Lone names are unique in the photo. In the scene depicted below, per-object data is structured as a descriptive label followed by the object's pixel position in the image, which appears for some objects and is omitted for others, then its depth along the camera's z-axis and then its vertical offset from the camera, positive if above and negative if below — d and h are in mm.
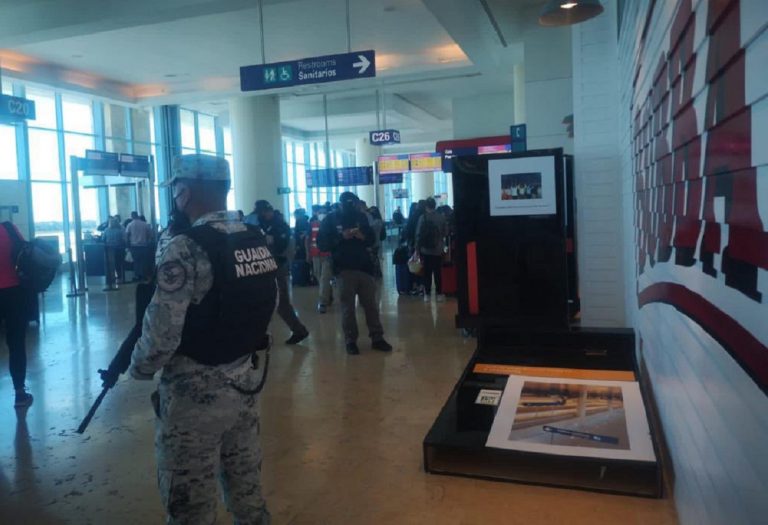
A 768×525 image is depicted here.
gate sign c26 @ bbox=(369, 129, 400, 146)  14594 +1984
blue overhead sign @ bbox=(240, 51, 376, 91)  7988 +2032
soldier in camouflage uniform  1953 -350
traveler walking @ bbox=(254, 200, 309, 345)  6434 -300
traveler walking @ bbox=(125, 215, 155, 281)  12586 -235
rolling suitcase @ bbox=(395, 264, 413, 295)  9836 -919
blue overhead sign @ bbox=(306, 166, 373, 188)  21281 +1586
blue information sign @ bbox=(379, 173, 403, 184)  23000 +1593
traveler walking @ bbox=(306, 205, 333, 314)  8359 -855
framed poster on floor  2953 -1074
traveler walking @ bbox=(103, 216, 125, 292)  12797 -437
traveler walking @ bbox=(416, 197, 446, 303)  8789 -279
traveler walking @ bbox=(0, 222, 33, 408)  4547 -536
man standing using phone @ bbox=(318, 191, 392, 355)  5840 -359
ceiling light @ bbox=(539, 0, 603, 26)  4573 +1522
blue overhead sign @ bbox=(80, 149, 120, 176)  11891 +1353
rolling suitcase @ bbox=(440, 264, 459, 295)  9266 -900
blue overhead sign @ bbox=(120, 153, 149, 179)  13030 +1387
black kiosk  3008 -1006
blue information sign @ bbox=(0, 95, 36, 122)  10086 +2089
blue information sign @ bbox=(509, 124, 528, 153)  11555 +1496
